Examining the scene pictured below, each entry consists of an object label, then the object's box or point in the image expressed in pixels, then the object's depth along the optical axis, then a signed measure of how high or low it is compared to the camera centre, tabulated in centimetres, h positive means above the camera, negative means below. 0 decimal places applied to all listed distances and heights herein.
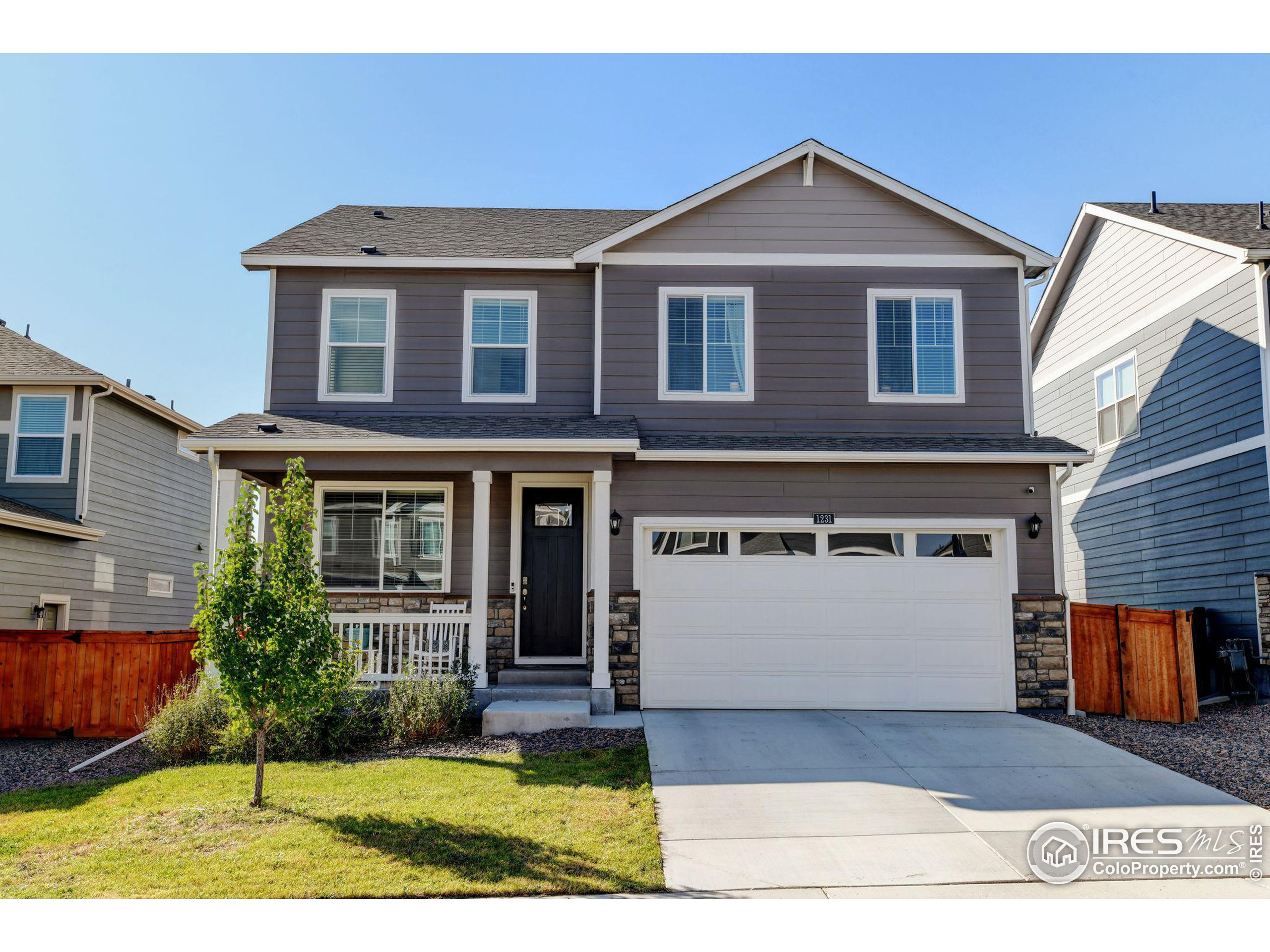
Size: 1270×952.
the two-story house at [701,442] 1055 +159
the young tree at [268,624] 687 -29
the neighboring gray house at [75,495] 1345 +139
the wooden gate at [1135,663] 1033 -86
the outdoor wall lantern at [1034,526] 1068 +69
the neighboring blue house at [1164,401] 1185 +275
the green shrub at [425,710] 891 -120
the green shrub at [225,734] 838 -135
